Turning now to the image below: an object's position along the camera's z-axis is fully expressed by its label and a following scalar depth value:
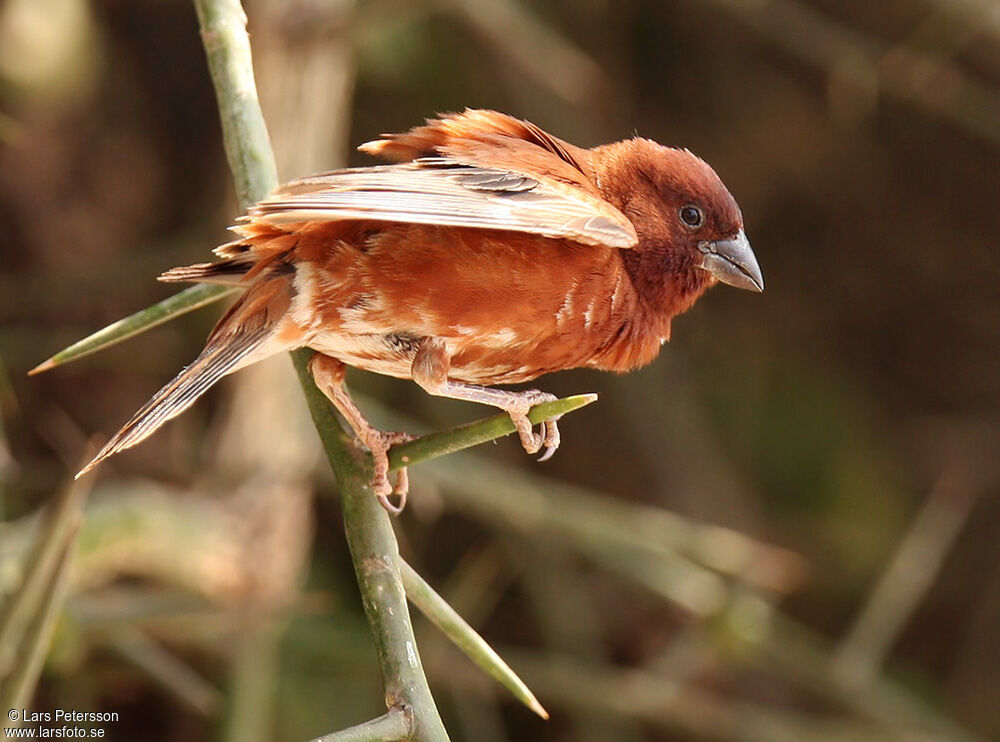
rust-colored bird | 2.49
